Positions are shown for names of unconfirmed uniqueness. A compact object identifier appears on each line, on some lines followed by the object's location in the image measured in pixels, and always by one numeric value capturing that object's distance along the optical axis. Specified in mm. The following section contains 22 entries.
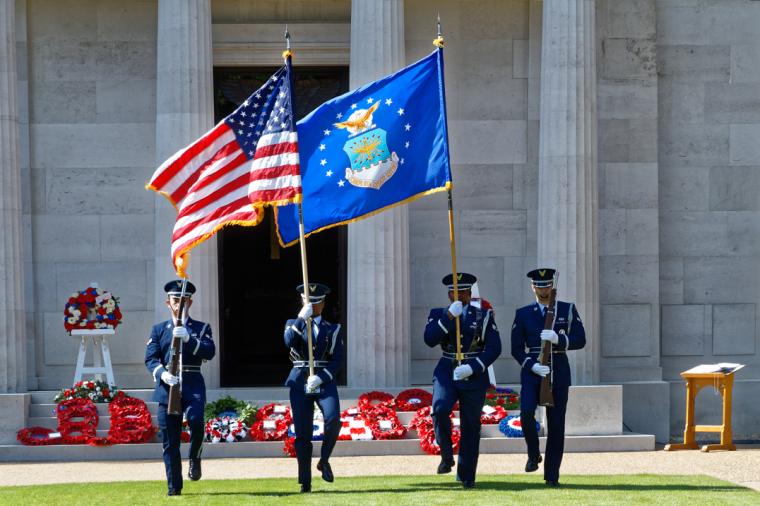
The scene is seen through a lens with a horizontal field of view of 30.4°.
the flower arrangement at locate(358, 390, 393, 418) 22031
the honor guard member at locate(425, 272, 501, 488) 16500
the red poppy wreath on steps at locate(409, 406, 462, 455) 21141
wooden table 21938
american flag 16219
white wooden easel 23203
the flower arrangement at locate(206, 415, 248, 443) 21391
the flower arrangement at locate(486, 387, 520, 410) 22828
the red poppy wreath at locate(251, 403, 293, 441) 21406
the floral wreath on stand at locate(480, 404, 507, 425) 22141
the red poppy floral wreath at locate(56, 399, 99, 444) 21562
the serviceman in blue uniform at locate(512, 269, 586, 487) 16438
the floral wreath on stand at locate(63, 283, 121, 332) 23375
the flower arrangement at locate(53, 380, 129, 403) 22500
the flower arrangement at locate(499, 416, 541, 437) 21828
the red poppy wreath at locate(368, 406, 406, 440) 21422
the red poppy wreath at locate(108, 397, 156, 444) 21391
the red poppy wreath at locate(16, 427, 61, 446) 21797
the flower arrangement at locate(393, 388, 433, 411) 22203
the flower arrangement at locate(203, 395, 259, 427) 21922
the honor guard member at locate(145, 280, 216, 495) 16062
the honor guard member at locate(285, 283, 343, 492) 15969
